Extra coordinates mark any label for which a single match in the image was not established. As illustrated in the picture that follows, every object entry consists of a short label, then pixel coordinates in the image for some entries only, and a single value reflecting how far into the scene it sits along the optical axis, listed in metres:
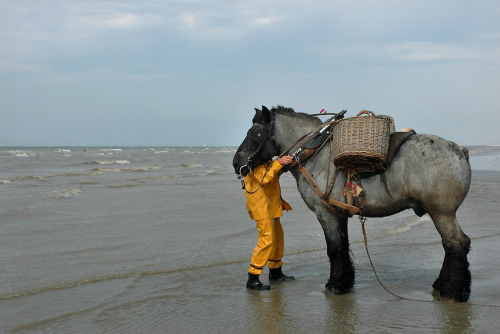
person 5.91
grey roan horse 5.15
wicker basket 5.21
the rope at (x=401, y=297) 5.41
